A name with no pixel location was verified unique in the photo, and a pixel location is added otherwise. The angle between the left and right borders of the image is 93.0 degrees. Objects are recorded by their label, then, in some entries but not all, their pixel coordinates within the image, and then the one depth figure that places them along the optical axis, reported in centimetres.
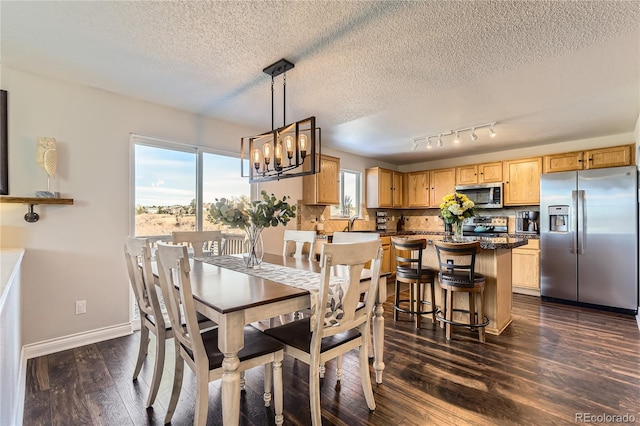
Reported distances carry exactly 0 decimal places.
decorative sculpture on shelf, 260
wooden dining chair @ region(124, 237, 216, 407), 187
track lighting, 401
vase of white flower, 342
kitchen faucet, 572
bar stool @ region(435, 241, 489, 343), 284
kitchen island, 311
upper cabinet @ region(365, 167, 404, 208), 593
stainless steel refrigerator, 379
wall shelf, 240
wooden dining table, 142
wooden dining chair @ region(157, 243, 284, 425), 148
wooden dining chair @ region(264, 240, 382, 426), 159
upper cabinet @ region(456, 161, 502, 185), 538
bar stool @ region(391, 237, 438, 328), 318
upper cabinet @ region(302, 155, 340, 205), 483
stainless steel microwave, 529
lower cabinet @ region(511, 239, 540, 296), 462
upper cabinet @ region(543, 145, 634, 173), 427
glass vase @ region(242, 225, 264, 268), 239
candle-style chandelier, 236
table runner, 171
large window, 330
